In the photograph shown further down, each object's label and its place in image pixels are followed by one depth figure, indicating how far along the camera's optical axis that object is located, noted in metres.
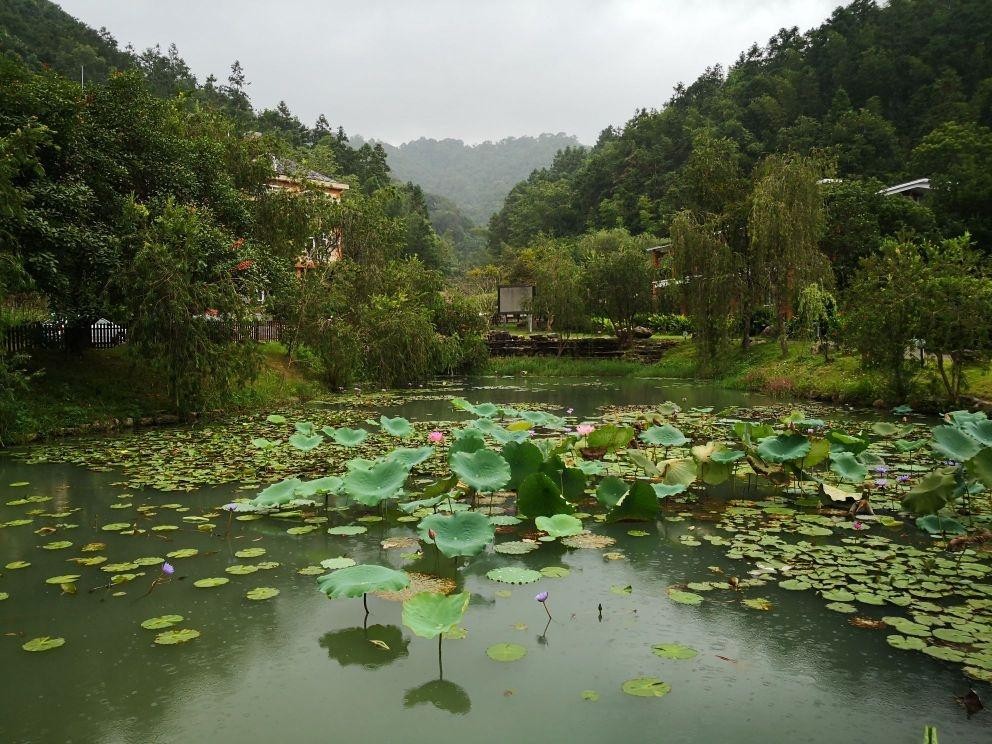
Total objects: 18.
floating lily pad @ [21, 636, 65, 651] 3.03
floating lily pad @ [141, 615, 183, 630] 3.24
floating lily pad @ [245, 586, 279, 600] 3.63
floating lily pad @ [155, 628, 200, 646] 3.09
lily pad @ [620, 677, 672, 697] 2.65
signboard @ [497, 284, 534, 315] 30.62
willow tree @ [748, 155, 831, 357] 16.48
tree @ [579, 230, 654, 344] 22.84
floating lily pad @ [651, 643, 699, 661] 2.95
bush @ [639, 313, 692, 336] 24.95
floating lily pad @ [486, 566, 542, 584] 3.70
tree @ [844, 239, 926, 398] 10.66
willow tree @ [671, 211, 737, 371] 17.33
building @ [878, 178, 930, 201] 25.52
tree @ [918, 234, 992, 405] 9.89
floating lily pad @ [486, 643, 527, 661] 2.94
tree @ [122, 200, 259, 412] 9.53
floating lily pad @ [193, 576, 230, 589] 3.76
